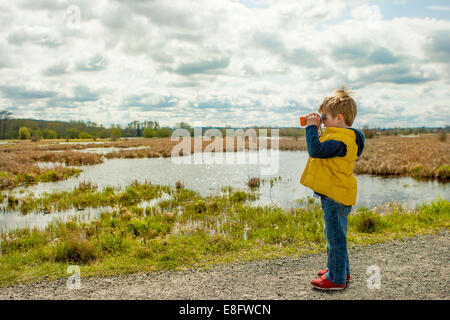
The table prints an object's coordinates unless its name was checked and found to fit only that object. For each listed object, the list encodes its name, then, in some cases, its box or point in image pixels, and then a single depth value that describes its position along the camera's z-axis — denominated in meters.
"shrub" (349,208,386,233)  7.29
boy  3.73
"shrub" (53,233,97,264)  5.95
